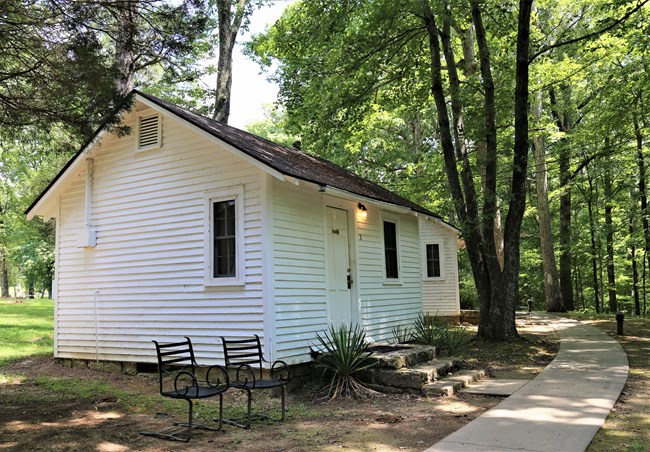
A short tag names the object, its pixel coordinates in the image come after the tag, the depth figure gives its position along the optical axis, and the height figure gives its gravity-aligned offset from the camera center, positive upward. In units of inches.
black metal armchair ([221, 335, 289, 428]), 220.4 -50.5
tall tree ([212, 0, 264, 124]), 633.1 +286.3
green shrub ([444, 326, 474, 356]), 373.1 -51.5
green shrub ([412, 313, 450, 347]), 377.1 -43.9
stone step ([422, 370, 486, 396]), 271.4 -61.6
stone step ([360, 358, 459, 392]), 281.9 -57.9
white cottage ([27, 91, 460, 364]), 303.6 +25.7
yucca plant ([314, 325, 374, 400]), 283.9 -51.0
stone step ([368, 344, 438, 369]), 294.5 -48.9
